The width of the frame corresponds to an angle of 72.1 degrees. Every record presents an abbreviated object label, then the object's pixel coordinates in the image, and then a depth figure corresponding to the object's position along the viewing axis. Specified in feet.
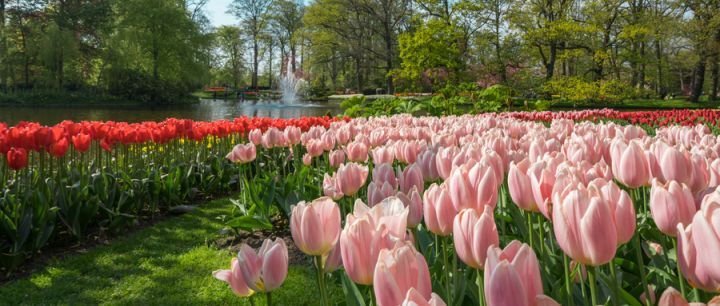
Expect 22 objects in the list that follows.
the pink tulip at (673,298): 2.48
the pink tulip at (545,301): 2.31
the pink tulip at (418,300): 2.17
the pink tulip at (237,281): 4.09
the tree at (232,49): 186.19
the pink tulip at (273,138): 13.42
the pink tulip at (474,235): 3.17
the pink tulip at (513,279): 2.37
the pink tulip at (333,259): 3.96
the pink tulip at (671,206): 3.49
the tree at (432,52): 75.46
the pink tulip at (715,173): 4.96
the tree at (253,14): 172.55
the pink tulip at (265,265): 3.75
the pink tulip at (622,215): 3.15
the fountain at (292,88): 134.66
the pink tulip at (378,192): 5.21
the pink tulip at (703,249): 2.58
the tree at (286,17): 164.76
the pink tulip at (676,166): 4.78
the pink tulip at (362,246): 3.02
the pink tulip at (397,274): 2.56
